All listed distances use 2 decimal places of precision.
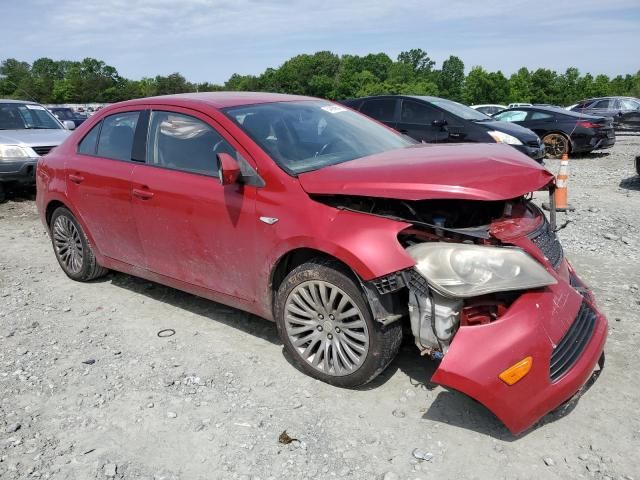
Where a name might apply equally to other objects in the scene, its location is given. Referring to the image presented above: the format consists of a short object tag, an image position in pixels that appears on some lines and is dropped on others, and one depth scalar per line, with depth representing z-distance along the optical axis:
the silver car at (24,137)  9.04
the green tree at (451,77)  101.12
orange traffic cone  6.90
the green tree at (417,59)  133.62
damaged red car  2.75
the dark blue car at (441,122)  9.61
